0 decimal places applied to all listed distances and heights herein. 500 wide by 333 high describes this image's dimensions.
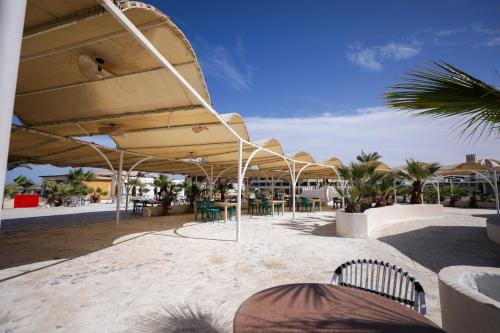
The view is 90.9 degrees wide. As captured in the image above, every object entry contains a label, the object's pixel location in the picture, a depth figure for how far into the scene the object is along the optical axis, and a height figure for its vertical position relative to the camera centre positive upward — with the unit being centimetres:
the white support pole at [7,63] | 105 +55
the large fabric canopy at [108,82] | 298 +195
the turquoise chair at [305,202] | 1560 -56
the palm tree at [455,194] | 2030 +2
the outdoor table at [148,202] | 1451 -59
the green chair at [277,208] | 1619 -107
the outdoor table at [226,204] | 1027 -48
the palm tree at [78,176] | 2348 +156
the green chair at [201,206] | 1151 -63
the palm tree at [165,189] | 1441 +20
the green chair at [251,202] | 1457 -55
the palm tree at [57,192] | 2027 -4
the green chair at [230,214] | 1250 -115
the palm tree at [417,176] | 1310 +98
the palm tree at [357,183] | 848 +39
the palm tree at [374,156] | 1938 +384
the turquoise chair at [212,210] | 1094 -77
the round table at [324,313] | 149 -81
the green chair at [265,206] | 1386 -74
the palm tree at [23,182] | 2073 +80
